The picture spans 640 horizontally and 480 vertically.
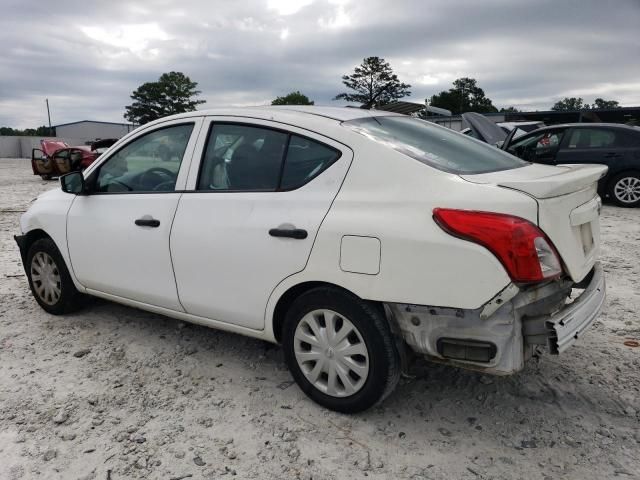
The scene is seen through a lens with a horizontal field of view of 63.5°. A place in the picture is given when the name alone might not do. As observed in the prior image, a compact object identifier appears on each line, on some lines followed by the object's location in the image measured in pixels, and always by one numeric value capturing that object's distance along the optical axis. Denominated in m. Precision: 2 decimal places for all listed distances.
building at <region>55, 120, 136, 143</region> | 54.78
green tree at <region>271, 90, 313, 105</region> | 65.69
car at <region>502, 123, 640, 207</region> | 9.04
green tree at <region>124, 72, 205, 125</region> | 73.56
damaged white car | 2.24
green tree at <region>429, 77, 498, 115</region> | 80.88
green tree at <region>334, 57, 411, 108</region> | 75.00
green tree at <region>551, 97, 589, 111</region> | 93.31
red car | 16.88
